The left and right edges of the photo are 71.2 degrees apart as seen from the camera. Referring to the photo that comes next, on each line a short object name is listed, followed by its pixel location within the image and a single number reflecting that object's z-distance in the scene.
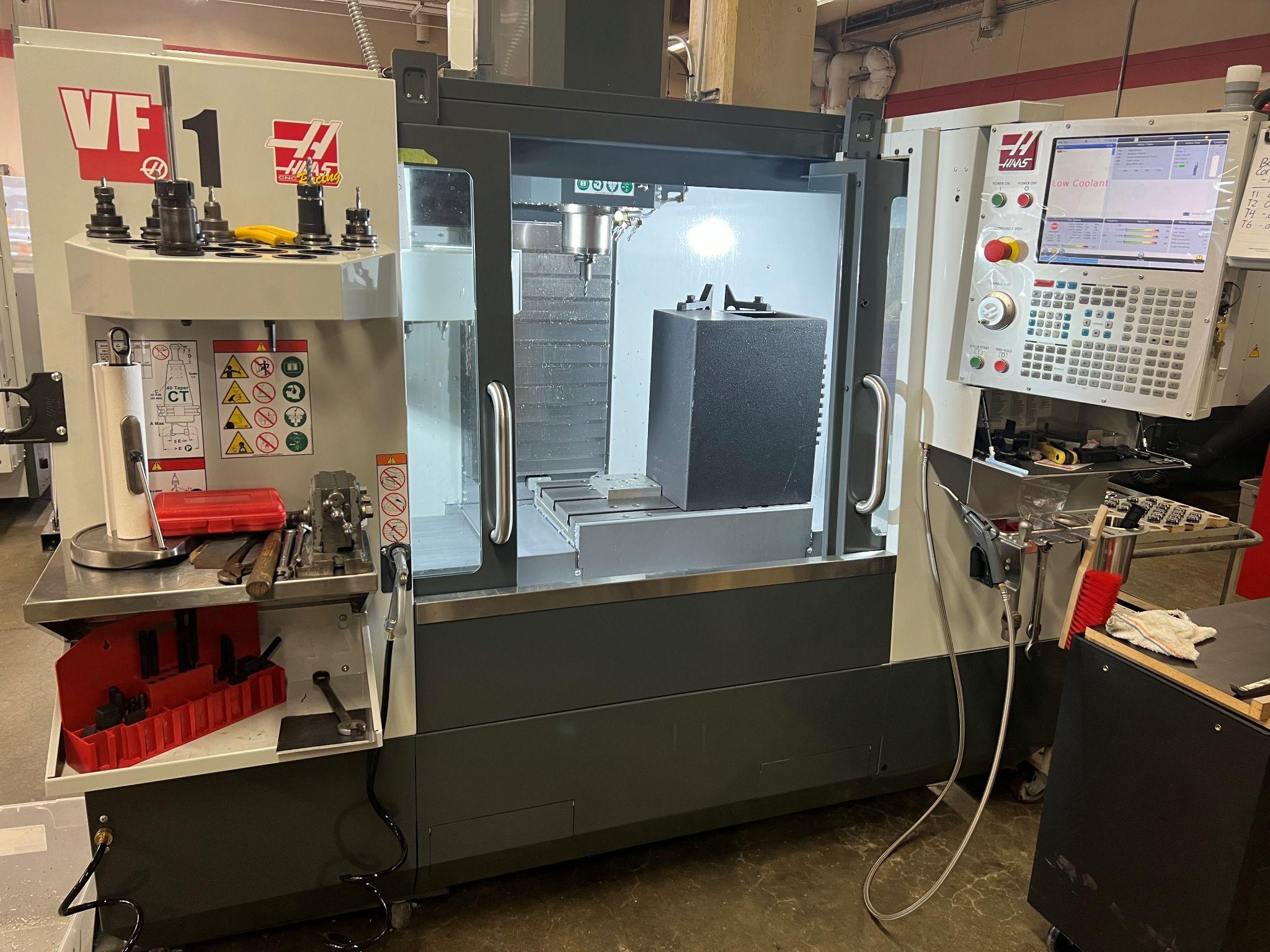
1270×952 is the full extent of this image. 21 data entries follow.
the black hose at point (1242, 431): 4.90
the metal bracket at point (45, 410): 1.44
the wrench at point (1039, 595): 2.16
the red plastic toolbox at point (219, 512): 1.40
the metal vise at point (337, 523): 1.35
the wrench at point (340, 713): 1.47
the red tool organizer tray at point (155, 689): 1.37
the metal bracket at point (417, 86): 1.58
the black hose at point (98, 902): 1.50
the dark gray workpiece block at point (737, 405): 2.13
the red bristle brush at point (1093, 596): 1.88
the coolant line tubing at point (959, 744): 2.04
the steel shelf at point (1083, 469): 1.92
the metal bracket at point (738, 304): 2.32
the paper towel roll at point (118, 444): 1.32
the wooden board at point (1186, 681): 1.52
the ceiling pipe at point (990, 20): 6.50
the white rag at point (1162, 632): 1.75
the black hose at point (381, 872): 1.73
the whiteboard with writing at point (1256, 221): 1.51
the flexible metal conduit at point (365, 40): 1.72
